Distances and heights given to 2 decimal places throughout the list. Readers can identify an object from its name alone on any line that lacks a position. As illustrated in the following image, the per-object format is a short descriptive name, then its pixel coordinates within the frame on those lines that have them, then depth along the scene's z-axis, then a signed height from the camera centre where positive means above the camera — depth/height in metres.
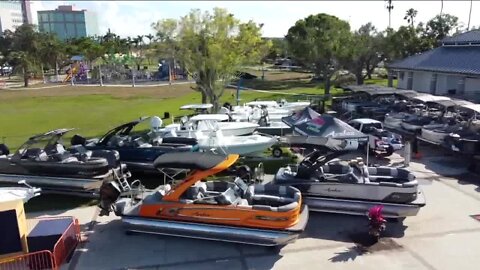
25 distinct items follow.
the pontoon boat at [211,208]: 8.92 -3.44
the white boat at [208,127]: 17.44 -3.17
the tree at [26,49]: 56.16 +0.99
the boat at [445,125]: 17.45 -3.23
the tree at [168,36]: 26.75 +1.10
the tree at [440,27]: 48.19 +2.76
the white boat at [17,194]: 8.79 -2.98
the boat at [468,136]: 15.14 -3.23
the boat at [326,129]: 15.84 -2.97
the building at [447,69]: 27.58 -1.27
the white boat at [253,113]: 21.73 -3.22
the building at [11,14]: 175.73 +17.81
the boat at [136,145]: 14.42 -3.24
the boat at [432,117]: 19.41 -3.19
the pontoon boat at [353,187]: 10.09 -3.33
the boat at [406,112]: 20.86 -3.20
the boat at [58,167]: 12.41 -3.36
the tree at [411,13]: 72.93 +6.51
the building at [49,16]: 197.75 +18.03
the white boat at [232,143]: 15.83 -3.42
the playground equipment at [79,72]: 63.88 -2.68
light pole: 90.01 +9.60
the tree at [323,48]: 41.31 +0.39
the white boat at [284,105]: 24.77 -3.19
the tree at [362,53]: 42.31 -0.15
